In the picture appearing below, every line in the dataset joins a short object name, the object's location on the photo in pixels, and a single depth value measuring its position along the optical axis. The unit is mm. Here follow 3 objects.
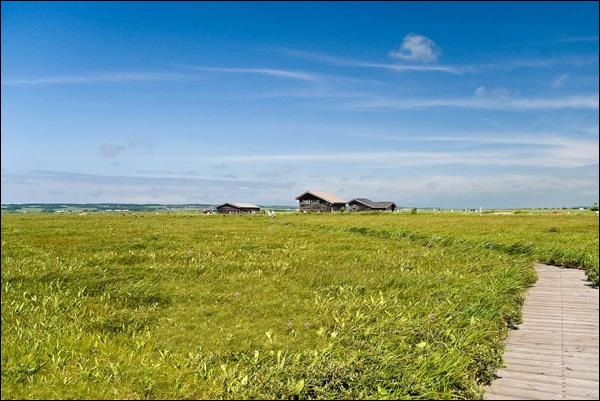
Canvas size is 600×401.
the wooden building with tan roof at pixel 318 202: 110375
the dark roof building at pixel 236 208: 95875
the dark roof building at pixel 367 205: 119938
